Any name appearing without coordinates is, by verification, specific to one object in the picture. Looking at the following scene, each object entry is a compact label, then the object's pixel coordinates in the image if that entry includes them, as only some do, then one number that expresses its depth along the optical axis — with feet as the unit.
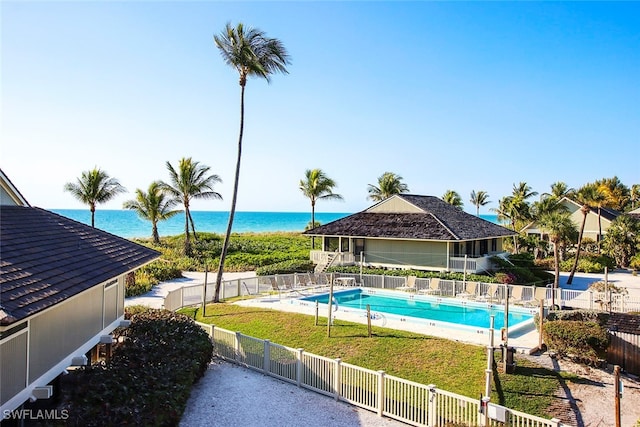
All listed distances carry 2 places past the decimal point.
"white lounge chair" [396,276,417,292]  81.66
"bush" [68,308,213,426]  24.66
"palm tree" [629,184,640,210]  210.92
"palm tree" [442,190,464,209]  185.65
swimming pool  63.05
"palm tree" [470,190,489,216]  224.90
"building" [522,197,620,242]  140.77
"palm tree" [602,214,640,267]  115.96
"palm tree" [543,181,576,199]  163.02
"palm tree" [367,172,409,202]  167.73
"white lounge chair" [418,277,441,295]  79.71
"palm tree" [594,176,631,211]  201.05
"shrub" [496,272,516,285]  80.35
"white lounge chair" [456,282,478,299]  75.79
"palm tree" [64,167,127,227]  124.98
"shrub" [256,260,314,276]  92.32
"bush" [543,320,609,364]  40.68
